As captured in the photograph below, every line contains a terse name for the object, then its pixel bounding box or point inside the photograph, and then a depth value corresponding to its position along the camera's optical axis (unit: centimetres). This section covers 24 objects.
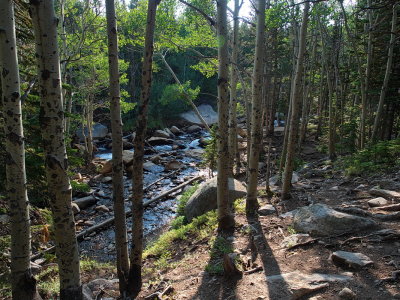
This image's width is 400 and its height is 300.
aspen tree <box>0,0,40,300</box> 334
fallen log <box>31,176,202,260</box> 759
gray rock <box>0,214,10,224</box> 739
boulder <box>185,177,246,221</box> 846
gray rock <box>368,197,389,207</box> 595
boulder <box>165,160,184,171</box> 1755
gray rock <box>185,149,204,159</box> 2131
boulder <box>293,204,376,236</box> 497
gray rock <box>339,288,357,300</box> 336
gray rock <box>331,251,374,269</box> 396
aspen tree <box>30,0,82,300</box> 300
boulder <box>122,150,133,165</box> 1702
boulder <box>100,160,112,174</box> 1638
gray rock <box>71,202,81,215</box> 1105
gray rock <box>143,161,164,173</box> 1743
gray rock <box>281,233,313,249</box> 508
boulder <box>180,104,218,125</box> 3404
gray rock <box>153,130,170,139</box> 2649
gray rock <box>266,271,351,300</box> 365
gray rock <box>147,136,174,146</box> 2459
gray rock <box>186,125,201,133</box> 3152
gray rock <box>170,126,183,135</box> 3041
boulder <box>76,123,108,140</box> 2697
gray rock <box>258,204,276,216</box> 697
